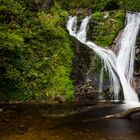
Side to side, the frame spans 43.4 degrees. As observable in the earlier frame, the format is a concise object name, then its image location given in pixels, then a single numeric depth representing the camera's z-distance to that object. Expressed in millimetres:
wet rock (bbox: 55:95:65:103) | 10407
